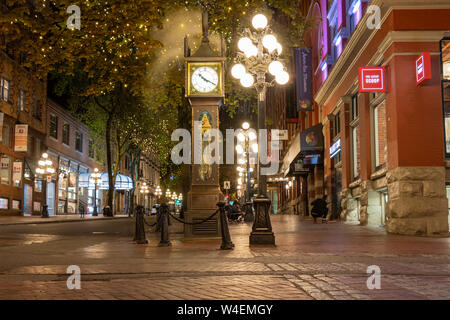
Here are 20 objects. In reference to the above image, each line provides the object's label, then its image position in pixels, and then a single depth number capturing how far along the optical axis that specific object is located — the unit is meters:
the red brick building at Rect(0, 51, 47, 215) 33.97
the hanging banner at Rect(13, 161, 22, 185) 34.22
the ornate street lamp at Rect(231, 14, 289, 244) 11.58
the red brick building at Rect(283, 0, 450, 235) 15.90
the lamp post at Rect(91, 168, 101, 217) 41.99
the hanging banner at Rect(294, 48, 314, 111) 32.94
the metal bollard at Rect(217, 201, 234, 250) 10.69
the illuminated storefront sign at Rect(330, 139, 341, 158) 26.01
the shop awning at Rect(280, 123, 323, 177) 30.28
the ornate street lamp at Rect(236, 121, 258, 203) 32.34
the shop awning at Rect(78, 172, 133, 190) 48.28
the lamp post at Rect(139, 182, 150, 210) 61.09
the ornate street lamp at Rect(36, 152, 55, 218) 34.38
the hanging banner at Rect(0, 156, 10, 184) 33.25
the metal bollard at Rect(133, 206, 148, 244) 12.97
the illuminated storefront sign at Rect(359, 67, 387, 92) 17.45
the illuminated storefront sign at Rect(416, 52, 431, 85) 15.32
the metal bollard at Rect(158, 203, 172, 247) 12.04
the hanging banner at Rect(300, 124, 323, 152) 30.27
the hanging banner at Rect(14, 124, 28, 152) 33.91
